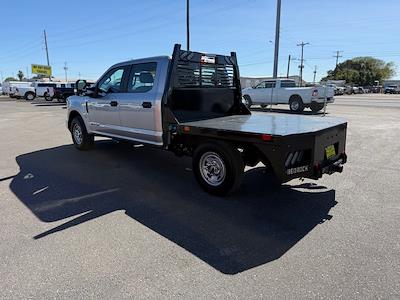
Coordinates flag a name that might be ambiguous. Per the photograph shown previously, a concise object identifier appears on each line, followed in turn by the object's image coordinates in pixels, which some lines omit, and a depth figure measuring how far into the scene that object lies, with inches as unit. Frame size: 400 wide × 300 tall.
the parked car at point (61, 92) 1227.2
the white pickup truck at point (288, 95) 694.5
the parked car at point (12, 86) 1566.2
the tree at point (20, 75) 4724.9
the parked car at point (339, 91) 2044.5
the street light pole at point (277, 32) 1008.2
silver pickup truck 171.5
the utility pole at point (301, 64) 3134.8
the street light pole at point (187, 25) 1067.9
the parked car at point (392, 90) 2668.1
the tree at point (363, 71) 3799.2
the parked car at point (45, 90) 1262.3
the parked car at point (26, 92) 1526.8
